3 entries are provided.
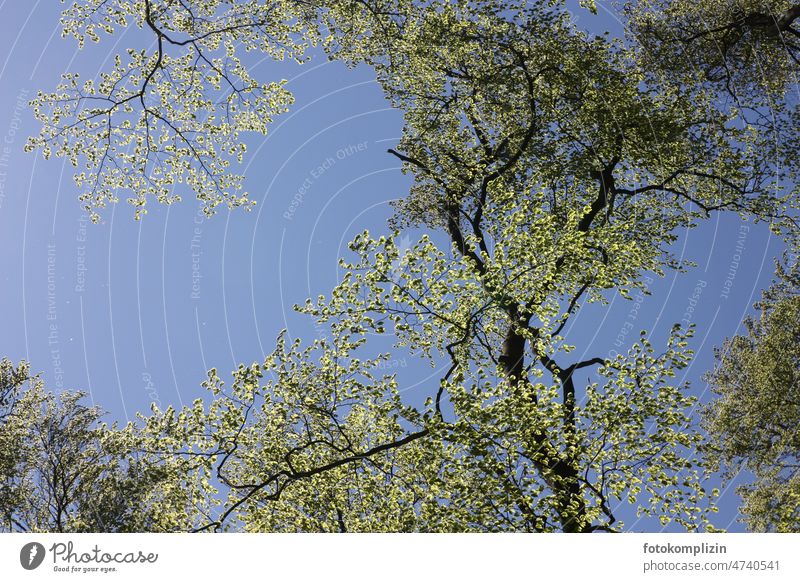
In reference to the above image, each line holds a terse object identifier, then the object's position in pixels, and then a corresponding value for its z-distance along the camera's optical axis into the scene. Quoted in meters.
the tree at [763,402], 21.11
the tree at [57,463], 22.88
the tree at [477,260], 16.45
